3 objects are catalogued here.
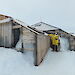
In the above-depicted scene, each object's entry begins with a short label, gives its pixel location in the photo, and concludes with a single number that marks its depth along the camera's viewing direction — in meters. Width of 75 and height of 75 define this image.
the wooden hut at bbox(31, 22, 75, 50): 11.28
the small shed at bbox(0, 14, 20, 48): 7.63
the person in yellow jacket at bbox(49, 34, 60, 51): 9.20
